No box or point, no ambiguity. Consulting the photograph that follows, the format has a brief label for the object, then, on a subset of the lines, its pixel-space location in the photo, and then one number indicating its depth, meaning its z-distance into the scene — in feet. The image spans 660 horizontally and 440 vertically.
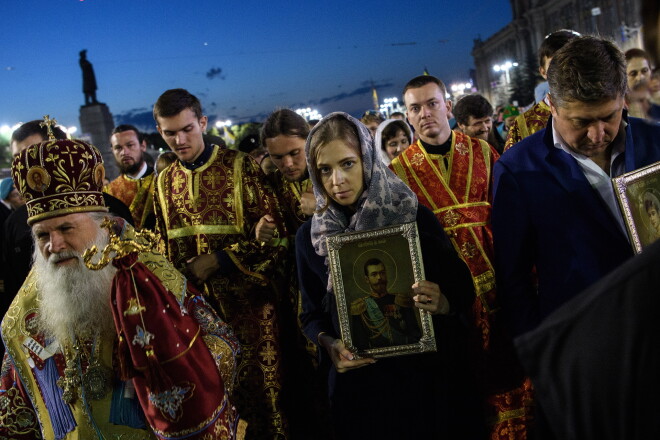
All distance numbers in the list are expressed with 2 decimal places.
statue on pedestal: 81.56
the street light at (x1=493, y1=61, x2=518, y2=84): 140.36
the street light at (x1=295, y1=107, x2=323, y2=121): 111.27
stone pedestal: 65.41
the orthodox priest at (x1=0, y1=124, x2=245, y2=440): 7.38
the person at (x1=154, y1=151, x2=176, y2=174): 19.29
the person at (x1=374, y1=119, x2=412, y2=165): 19.79
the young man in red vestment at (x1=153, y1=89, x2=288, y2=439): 12.91
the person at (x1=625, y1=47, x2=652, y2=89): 11.27
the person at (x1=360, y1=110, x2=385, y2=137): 25.93
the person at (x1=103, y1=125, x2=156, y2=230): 15.34
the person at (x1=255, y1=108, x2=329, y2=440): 12.63
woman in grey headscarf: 7.77
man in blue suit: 6.79
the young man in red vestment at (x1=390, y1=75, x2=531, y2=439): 11.70
